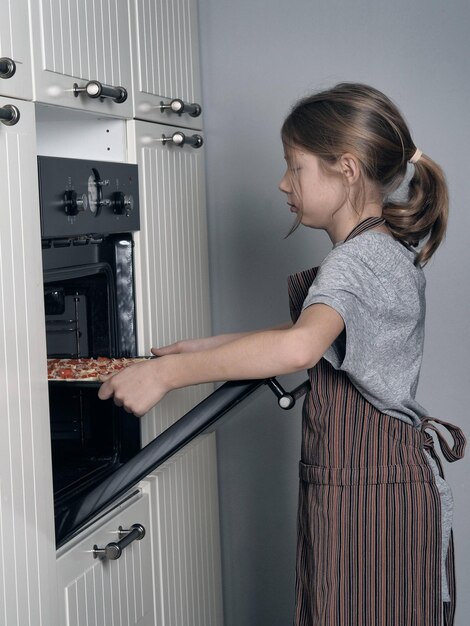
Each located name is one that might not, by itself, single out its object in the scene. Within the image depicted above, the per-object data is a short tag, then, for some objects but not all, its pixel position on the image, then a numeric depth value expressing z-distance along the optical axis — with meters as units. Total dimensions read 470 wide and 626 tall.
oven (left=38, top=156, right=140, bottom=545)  1.62
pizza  1.57
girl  1.49
